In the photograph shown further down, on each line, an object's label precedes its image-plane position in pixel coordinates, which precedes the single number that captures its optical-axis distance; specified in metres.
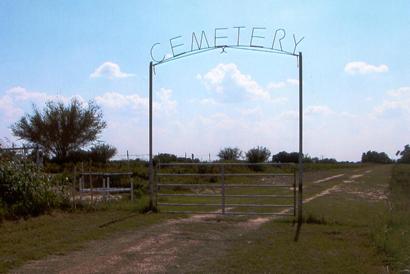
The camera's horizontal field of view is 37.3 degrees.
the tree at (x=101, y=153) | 47.69
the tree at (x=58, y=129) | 48.12
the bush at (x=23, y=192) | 16.81
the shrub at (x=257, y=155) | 53.38
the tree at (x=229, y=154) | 59.97
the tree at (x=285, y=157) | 65.31
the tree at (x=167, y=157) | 50.38
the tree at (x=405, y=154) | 133.60
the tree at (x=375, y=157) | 164.00
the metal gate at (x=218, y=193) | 18.66
